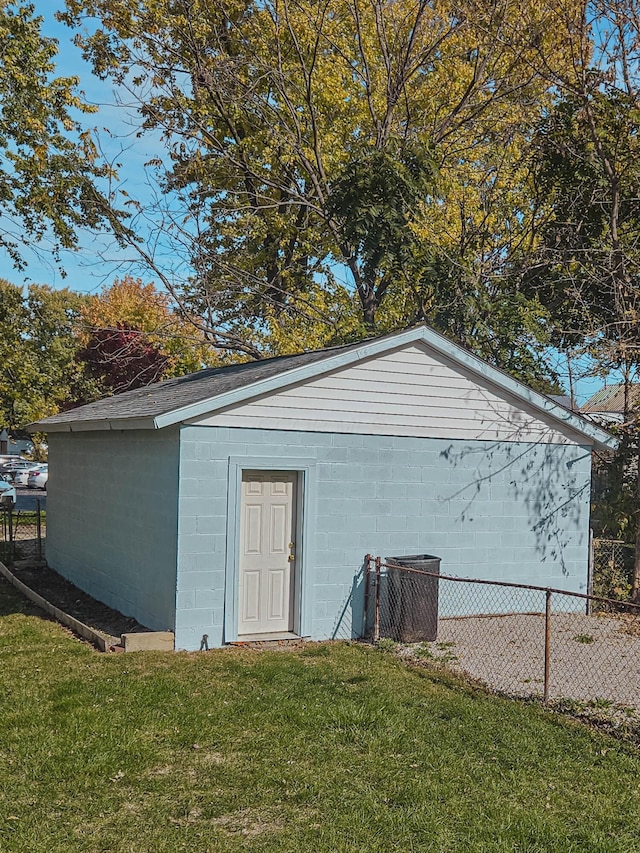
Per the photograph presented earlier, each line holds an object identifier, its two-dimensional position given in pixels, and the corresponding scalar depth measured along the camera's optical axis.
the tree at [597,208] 13.66
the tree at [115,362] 30.56
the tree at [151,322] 21.48
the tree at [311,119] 18.91
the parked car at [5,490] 28.46
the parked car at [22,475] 42.84
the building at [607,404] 14.49
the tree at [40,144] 16.73
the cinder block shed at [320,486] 9.55
